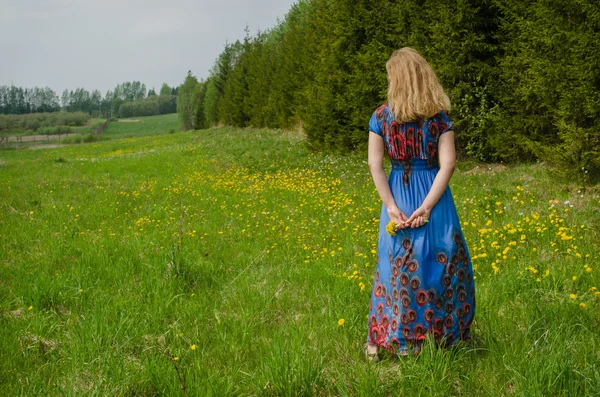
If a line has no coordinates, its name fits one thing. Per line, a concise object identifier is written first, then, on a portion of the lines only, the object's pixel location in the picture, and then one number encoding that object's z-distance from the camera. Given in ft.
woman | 9.99
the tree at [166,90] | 641.40
